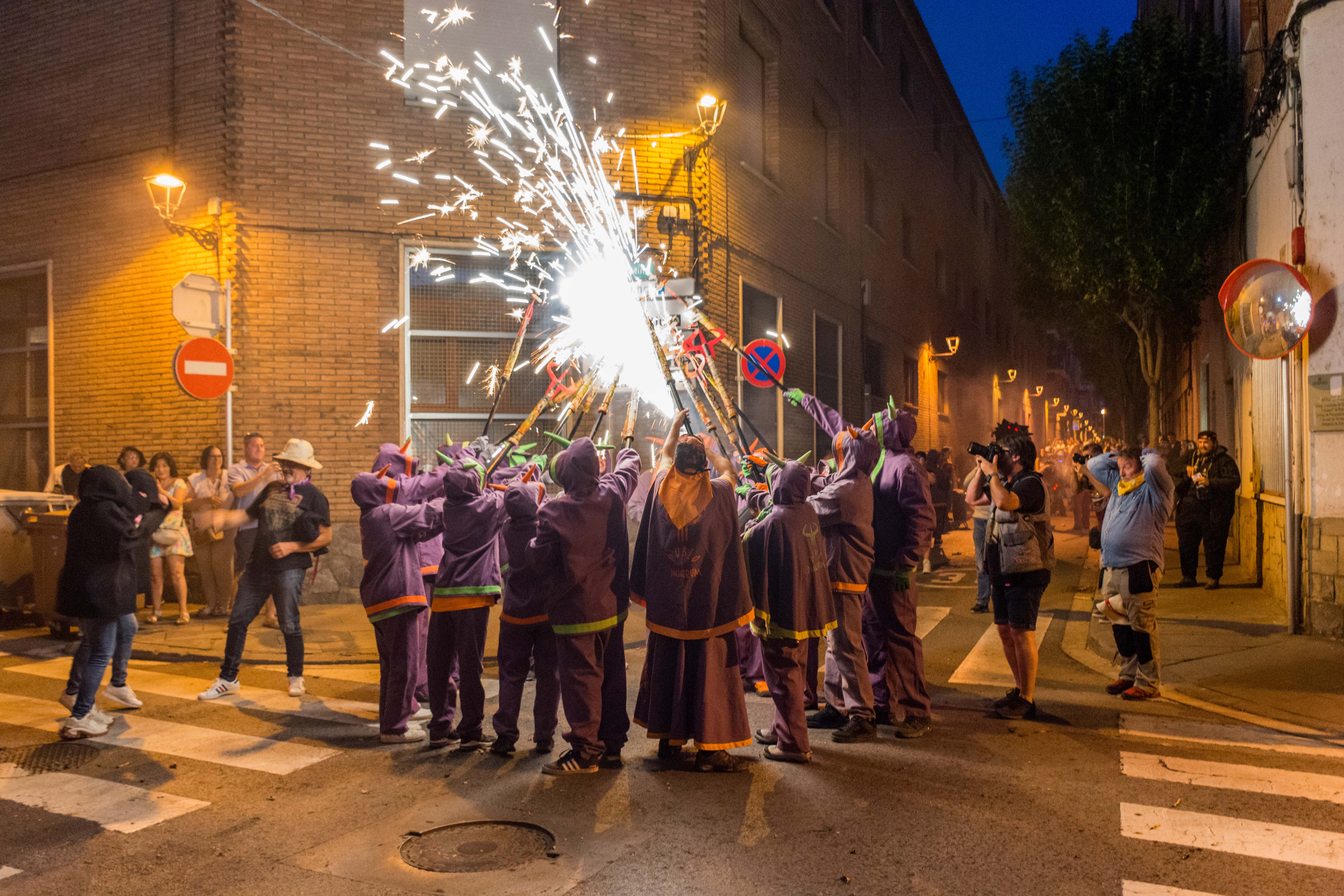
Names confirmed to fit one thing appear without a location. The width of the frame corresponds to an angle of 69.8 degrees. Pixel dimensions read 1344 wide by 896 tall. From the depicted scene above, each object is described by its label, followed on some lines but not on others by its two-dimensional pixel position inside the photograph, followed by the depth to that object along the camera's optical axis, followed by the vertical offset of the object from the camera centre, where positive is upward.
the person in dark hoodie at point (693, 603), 5.42 -0.86
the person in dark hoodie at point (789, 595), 5.52 -0.84
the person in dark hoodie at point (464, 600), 5.89 -0.89
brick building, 11.15 +3.16
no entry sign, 9.32 +0.89
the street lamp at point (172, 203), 11.09 +3.05
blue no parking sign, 10.40 +1.06
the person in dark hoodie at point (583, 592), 5.45 -0.79
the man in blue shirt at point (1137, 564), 6.80 -0.83
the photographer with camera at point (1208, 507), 11.12 -0.70
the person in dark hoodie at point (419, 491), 6.37 -0.23
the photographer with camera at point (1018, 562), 6.24 -0.74
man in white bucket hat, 7.10 -0.70
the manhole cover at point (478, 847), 4.14 -1.75
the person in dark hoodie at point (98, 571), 6.19 -0.72
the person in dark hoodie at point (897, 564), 6.17 -0.74
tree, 14.30 +4.50
